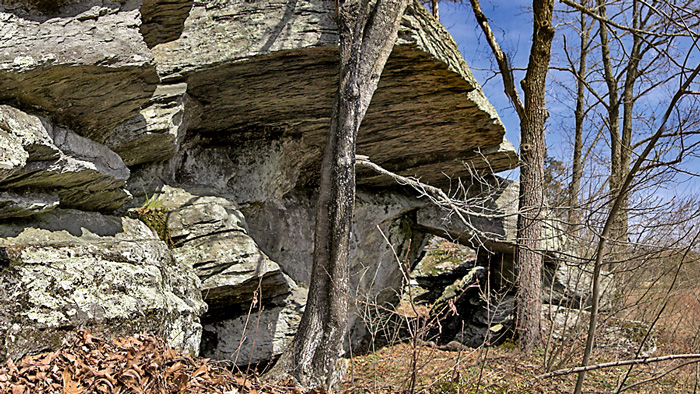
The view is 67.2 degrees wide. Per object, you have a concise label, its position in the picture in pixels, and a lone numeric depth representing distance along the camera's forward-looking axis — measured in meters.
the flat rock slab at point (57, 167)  3.76
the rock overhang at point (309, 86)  6.10
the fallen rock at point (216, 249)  6.22
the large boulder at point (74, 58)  3.96
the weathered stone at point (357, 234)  8.44
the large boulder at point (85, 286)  3.69
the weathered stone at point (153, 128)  5.73
